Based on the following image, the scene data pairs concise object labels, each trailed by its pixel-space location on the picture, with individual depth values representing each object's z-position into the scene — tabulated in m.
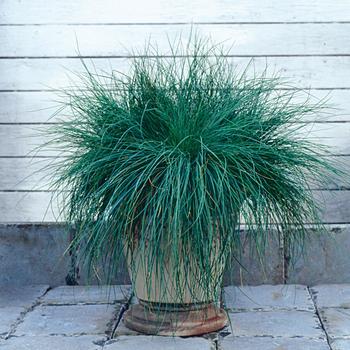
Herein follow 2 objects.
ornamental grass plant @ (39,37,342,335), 2.16
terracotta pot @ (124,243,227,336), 2.24
